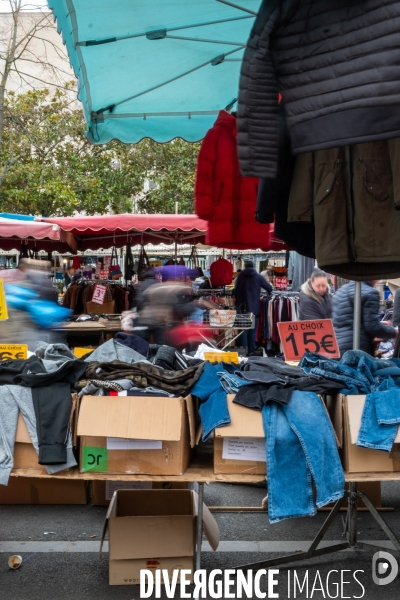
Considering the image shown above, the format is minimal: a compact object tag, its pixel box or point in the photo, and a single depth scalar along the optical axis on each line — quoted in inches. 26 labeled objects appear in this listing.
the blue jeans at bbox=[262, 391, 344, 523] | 129.5
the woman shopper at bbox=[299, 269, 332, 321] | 339.6
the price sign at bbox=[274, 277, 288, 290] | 625.0
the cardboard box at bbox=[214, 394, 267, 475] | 134.5
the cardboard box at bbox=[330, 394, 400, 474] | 135.1
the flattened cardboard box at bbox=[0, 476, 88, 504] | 214.2
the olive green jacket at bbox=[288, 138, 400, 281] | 121.6
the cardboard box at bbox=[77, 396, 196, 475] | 131.5
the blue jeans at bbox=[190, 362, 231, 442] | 133.0
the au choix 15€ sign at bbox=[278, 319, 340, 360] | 205.2
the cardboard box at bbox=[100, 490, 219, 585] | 149.6
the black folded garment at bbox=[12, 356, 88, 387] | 139.9
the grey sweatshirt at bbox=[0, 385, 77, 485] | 136.3
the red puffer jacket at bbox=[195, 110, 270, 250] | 161.3
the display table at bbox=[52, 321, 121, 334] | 402.9
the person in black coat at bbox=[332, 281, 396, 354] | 262.5
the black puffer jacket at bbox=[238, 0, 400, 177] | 83.8
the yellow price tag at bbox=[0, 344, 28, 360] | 173.8
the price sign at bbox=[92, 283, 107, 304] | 489.7
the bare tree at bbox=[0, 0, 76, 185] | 932.6
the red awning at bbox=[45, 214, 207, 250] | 426.9
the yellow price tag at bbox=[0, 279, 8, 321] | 191.8
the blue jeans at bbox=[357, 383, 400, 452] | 131.4
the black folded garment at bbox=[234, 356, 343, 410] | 134.4
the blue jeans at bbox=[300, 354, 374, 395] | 141.2
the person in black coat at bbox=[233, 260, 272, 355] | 487.8
